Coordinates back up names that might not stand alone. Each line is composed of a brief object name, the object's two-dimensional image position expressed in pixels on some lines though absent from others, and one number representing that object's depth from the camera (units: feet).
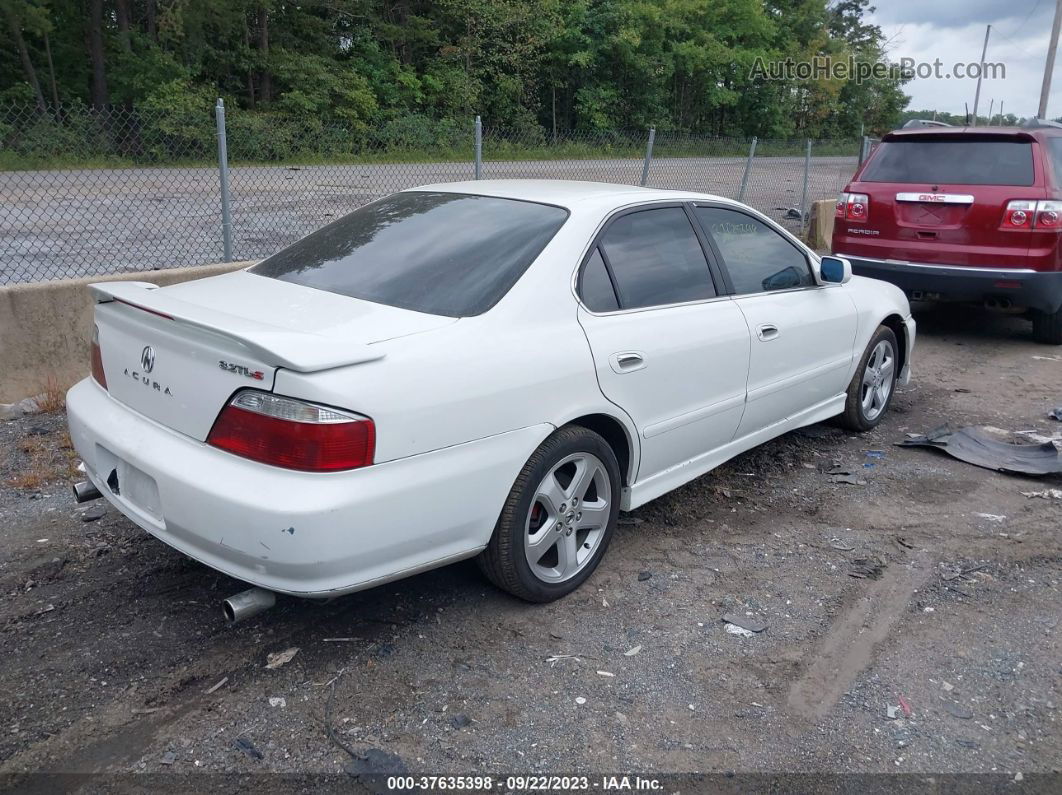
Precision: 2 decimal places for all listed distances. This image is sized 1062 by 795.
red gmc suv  24.58
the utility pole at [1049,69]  89.99
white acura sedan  9.06
